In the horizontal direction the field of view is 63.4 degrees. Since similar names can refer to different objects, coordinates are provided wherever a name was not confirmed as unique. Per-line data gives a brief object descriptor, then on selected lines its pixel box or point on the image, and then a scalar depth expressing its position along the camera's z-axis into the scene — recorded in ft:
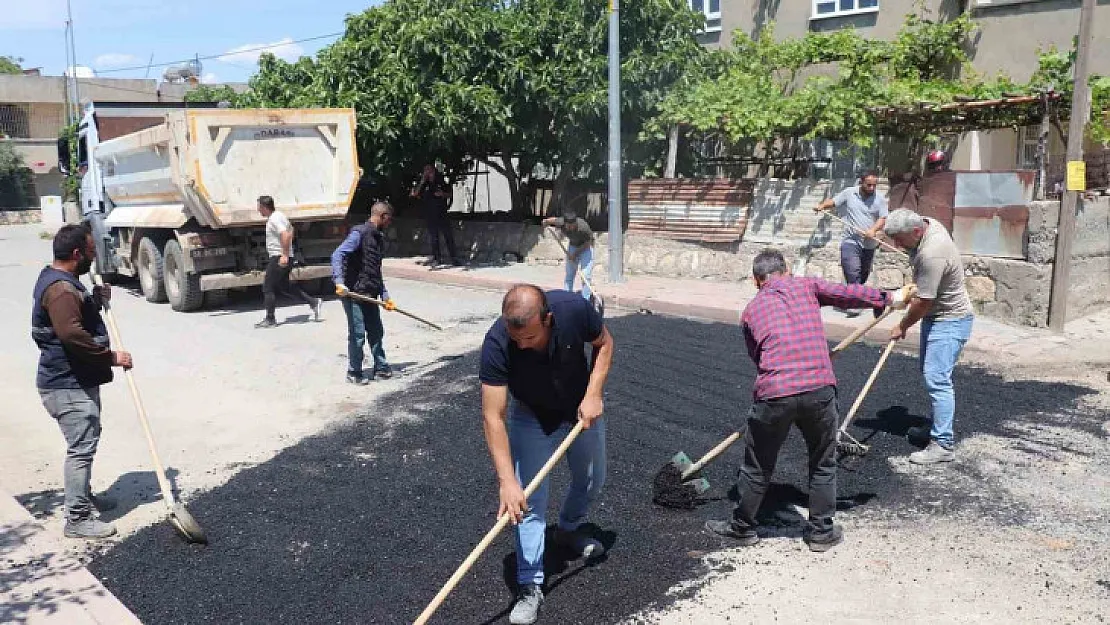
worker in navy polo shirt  11.79
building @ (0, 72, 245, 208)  129.39
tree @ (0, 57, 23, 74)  199.52
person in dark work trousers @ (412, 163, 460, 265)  50.93
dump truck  36.45
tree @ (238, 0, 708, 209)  44.86
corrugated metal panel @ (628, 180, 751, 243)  40.70
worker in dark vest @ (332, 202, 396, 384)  25.82
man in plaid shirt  13.60
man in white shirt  34.76
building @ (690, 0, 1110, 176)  41.14
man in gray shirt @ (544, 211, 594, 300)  34.06
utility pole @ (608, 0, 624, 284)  39.83
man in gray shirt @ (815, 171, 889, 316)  32.32
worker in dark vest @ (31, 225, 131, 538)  15.66
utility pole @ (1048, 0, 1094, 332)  27.63
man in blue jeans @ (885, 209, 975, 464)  17.12
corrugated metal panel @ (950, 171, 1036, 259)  30.58
